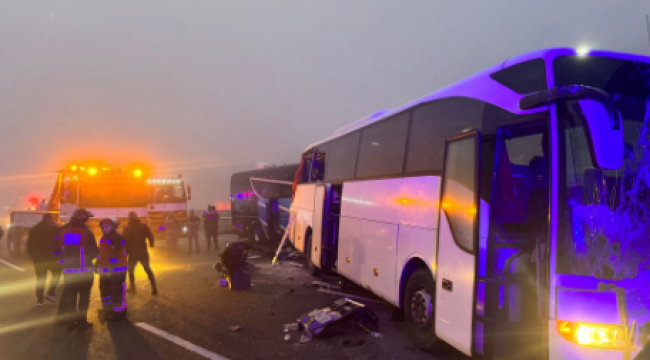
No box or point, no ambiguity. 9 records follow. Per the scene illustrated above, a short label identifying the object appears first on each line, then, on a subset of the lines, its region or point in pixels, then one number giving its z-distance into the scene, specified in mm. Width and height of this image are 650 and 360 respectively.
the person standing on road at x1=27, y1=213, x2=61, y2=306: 7668
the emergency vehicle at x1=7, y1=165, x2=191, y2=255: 14430
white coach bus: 3107
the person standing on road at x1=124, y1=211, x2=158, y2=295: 8141
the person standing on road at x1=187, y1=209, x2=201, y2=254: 15148
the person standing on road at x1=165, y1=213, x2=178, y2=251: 15523
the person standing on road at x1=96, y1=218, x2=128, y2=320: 6500
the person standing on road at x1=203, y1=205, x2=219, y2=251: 15352
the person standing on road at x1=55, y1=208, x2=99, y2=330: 6020
